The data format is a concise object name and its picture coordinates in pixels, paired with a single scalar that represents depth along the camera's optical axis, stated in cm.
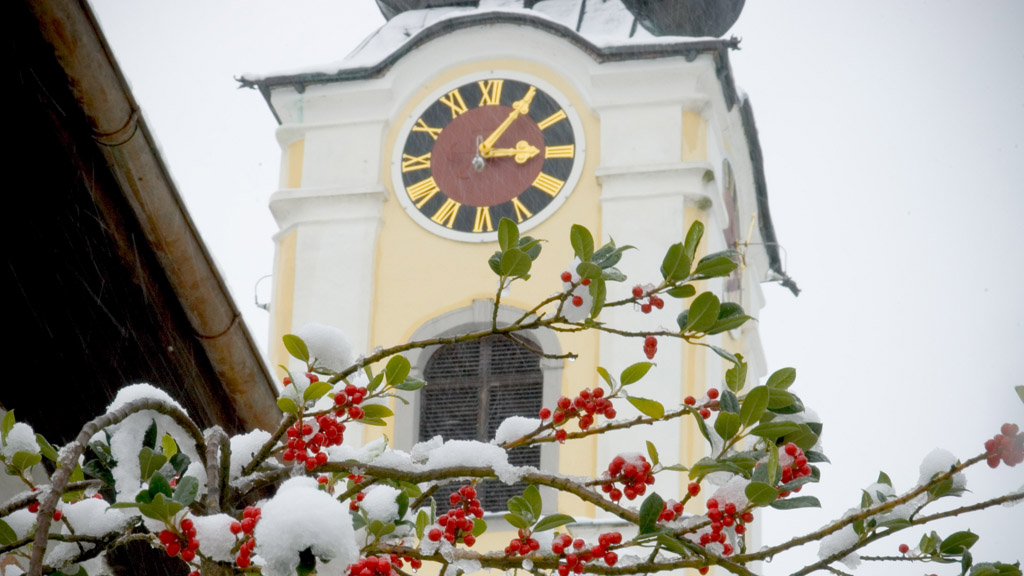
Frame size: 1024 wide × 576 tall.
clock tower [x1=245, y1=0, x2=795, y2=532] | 1451
